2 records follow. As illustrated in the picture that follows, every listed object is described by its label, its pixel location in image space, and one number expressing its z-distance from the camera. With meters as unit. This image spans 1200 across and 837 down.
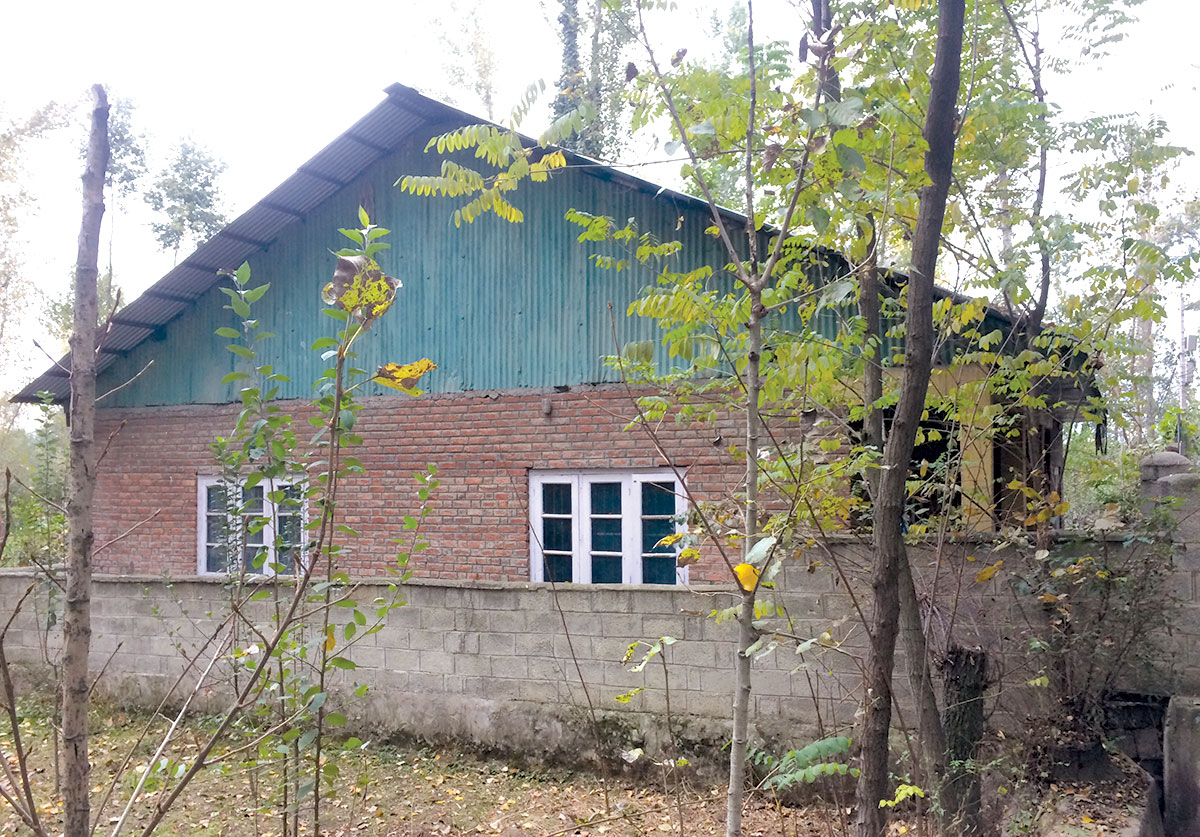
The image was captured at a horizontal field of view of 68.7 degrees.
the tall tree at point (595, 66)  20.42
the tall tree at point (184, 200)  24.28
